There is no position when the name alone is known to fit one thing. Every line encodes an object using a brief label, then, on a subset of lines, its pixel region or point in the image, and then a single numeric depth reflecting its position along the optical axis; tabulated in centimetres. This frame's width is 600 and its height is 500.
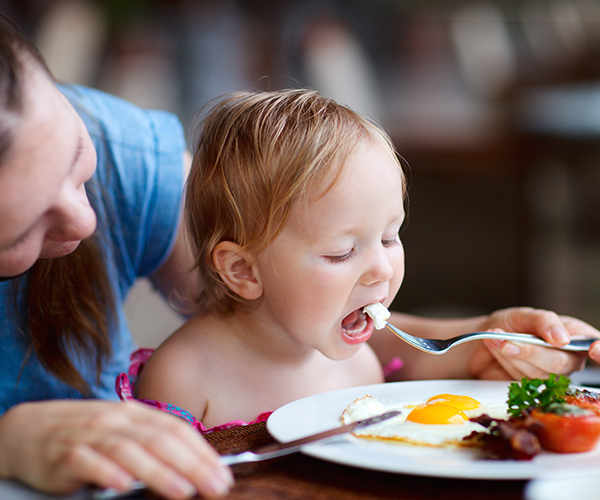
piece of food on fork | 95
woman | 57
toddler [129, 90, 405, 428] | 93
